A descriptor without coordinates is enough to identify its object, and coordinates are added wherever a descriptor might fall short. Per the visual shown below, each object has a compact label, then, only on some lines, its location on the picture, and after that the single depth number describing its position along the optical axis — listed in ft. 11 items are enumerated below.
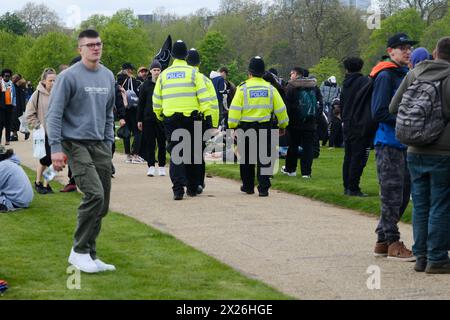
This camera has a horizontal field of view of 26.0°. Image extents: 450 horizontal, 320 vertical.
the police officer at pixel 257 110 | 45.39
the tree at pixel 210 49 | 220.43
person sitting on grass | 39.97
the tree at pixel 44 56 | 258.98
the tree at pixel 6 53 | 295.28
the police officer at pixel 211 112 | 43.96
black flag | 68.39
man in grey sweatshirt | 26.50
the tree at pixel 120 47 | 264.11
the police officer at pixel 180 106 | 43.57
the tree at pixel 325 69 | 170.60
